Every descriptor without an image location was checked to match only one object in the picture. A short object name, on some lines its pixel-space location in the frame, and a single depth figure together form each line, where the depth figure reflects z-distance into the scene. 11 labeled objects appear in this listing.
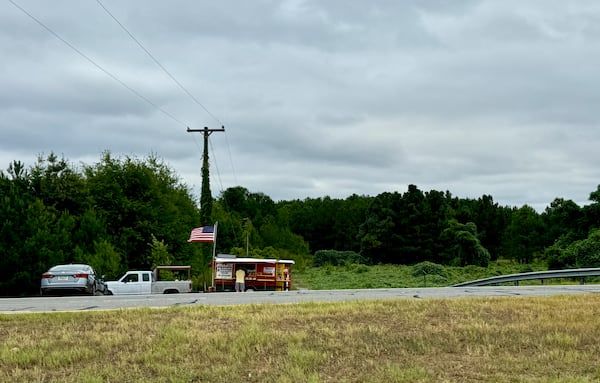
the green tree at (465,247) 96.81
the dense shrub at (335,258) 113.69
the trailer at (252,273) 35.16
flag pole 34.32
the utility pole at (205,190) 46.94
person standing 33.78
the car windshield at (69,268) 27.34
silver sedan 27.03
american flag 35.84
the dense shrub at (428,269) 68.62
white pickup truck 33.16
